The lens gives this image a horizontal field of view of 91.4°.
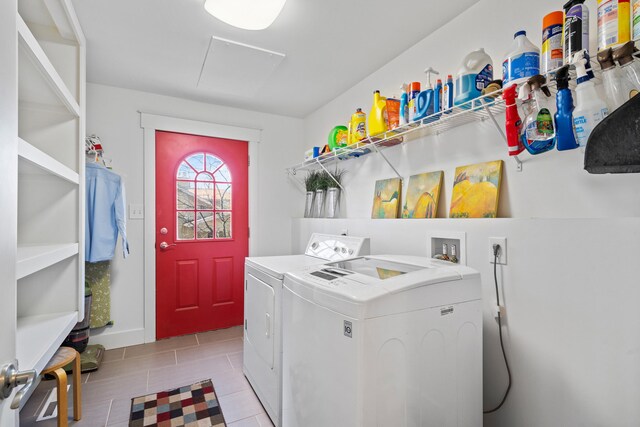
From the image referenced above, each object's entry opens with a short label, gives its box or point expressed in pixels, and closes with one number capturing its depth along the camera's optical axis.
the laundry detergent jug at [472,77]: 1.41
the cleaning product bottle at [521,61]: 1.19
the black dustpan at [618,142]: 0.61
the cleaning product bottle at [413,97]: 1.69
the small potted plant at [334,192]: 2.80
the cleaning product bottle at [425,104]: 1.60
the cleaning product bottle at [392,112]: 1.89
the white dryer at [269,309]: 1.70
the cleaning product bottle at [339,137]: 2.45
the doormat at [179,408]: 1.78
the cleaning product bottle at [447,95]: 1.52
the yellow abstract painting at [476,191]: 1.50
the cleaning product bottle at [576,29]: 1.03
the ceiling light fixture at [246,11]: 1.58
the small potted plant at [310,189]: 3.04
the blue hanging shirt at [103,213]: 2.42
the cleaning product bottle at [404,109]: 1.76
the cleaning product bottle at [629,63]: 0.91
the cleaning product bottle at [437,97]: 1.59
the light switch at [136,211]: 2.81
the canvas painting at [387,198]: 2.12
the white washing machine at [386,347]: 1.03
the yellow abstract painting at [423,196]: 1.83
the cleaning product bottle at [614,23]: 0.94
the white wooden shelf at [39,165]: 0.99
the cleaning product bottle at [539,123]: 1.15
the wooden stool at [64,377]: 1.59
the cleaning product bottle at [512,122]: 1.25
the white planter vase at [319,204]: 2.97
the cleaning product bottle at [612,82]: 0.95
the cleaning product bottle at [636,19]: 0.89
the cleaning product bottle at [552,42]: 1.12
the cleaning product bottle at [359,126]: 2.20
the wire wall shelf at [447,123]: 1.28
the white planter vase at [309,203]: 3.11
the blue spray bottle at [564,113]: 1.09
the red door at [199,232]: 2.95
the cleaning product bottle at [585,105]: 0.98
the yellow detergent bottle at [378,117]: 1.93
